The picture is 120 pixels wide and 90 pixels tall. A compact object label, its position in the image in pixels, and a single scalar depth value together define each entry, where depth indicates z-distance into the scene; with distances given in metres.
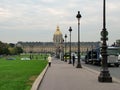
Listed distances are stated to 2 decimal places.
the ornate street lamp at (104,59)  10.68
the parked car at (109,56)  25.36
